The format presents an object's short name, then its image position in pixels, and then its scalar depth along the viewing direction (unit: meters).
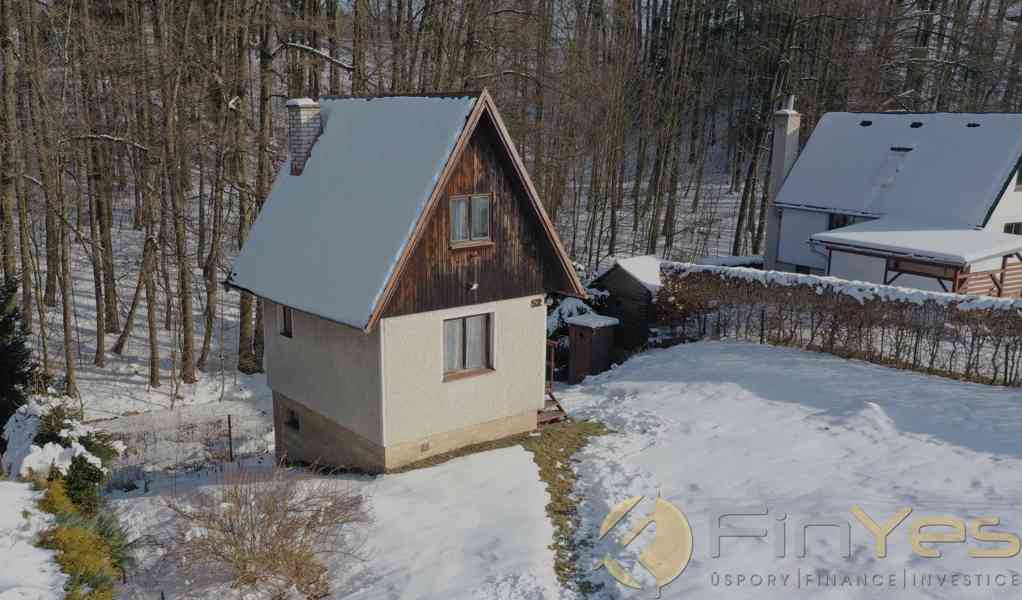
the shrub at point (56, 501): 9.30
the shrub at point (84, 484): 10.66
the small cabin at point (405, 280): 13.60
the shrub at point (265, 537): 10.30
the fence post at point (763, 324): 21.19
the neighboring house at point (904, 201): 23.69
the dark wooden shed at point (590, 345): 21.73
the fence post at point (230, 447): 17.91
